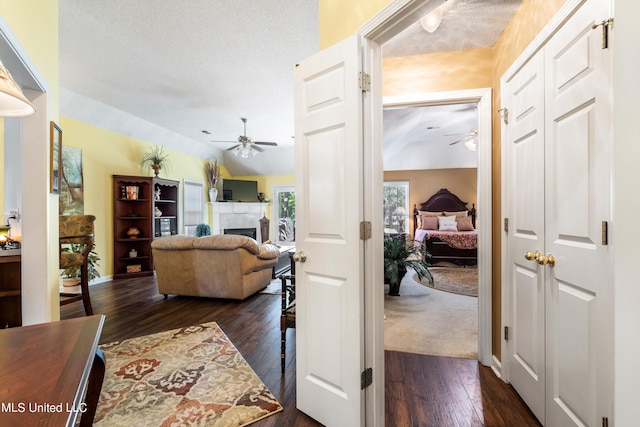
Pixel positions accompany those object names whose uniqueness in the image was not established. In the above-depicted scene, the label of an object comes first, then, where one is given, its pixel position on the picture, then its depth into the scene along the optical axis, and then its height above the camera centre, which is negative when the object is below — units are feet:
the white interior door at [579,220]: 3.75 -0.12
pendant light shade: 3.57 +1.57
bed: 20.50 -1.25
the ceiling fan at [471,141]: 16.83 +4.08
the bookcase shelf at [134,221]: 17.71 -0.47
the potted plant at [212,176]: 26.32 +3.38
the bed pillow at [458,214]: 24.24 -0.16
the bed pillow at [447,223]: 22.75 -0.86
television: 27.45 +2.15
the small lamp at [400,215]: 25.95 -0.24
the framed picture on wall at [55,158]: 7.32 +1.45
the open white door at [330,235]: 4.80 -0.39
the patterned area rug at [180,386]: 5.55 -3.81
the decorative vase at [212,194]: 26.22 +1.71
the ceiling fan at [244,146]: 17.68 +4.17
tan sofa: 12.57 -2.28
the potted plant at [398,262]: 12.96 -2.19
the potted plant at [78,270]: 13.27 -2.62
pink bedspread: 20.22 -1.78
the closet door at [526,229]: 5.15 -0.33
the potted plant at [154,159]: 19.67 +3.69
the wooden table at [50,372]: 1.93 -1.27
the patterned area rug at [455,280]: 14.52 -3.78
